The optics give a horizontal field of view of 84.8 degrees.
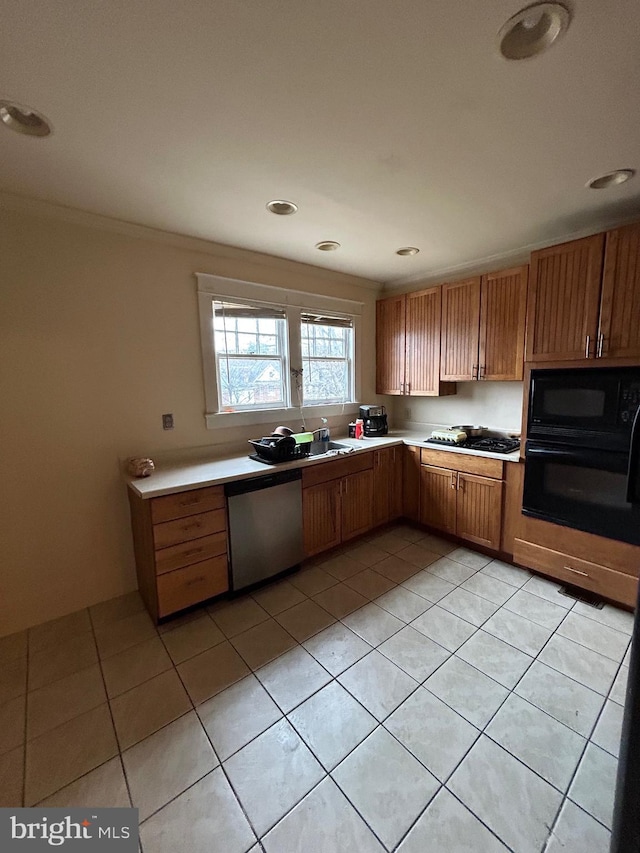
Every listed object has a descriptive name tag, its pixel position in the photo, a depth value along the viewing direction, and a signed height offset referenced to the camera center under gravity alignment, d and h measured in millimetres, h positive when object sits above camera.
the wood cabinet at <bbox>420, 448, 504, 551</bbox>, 2758 -946
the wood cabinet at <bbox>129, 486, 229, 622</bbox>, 2062 -977
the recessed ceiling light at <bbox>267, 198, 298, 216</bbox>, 2054 +1069
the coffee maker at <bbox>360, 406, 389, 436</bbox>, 3564 -358
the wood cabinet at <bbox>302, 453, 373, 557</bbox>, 2742 -959
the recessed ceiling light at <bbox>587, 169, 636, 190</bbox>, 1775 +1046
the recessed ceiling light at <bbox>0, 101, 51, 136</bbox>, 1298 +1045
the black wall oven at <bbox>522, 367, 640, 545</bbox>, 2092 -436
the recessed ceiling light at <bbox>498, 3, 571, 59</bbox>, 984 +1035
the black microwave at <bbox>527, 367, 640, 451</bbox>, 2064 -156
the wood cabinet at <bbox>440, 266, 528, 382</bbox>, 2736 +466
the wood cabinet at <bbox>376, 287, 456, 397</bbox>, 3336 +398
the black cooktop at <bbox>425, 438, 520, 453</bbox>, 2824 -518
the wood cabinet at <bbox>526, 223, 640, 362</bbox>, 2045 +508
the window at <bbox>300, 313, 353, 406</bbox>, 3363 +270
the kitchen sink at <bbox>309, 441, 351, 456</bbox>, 3037 -545
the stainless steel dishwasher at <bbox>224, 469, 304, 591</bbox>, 2344 -974
